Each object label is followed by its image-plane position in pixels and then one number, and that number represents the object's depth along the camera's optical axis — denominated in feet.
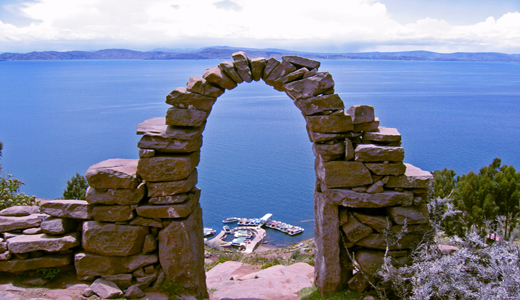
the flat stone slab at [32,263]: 24.49
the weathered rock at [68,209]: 25.40
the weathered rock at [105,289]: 23.67
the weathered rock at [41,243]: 24.38
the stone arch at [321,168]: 24.77
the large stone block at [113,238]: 24.84
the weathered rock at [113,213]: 24.84
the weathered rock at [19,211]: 27.86
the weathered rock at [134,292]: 24.19
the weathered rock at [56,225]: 25.25
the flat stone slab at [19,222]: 26.20
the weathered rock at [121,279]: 24.95
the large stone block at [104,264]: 25.04
